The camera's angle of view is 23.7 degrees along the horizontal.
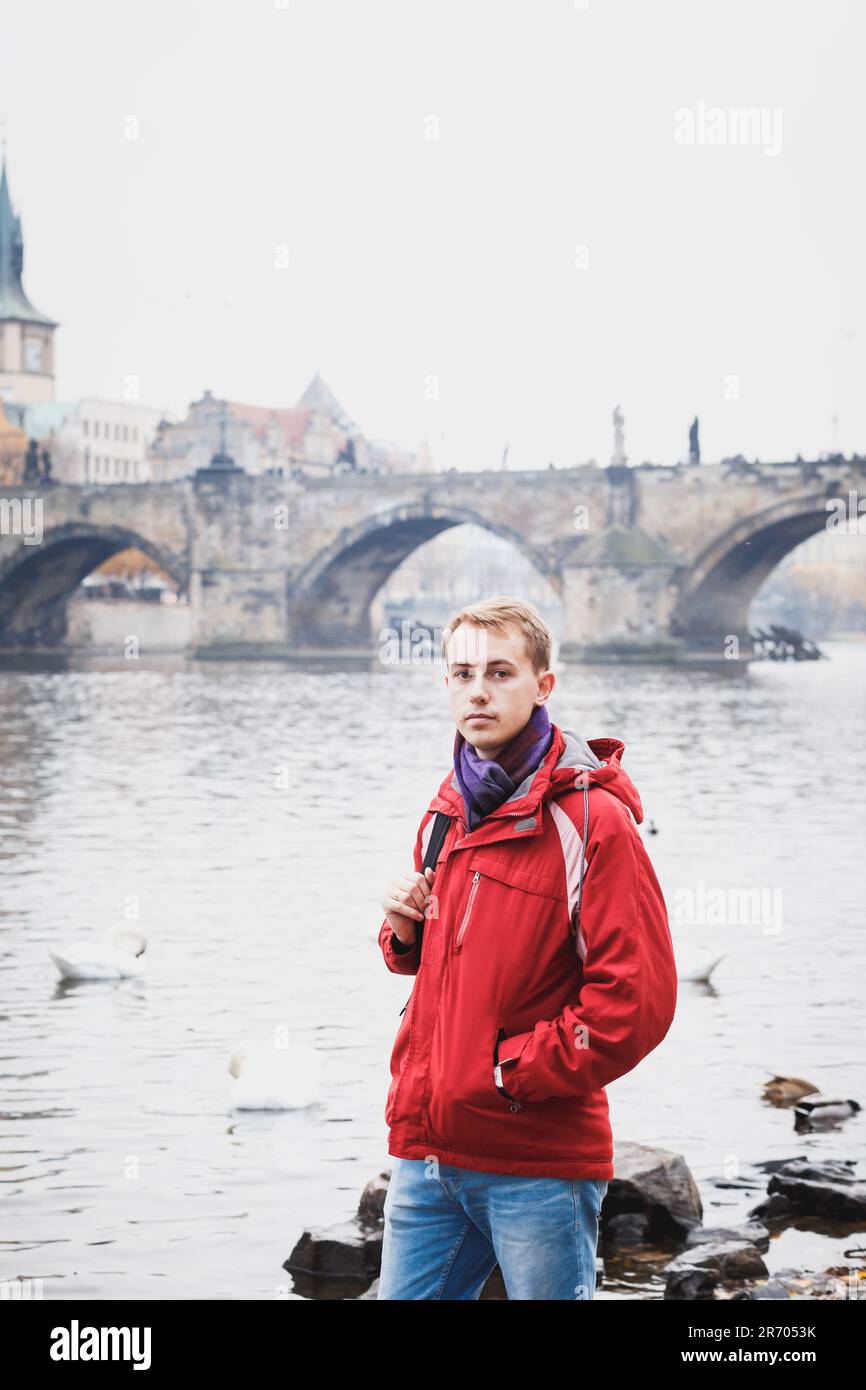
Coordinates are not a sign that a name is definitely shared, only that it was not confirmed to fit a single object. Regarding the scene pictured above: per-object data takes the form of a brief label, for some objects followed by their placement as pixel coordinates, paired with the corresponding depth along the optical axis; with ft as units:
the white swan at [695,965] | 26.76
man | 9.32
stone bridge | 148.36
